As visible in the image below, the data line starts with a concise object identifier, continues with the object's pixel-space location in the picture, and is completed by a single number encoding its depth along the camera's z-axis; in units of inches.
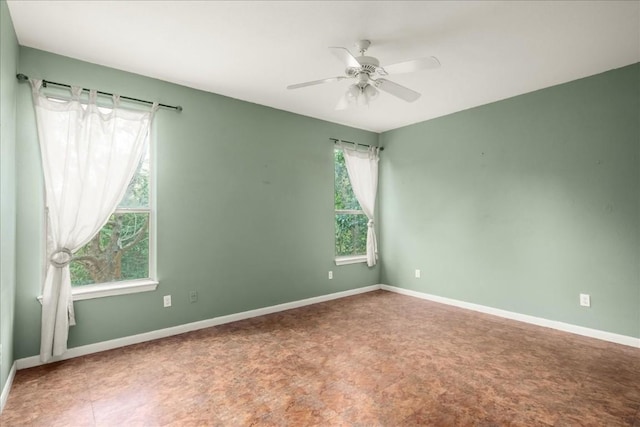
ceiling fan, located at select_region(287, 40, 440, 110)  91.4
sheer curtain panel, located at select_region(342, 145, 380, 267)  202.8
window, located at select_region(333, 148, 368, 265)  199.9
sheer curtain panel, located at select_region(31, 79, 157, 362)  106.6
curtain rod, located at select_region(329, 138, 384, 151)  193.6
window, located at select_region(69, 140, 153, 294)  120.3
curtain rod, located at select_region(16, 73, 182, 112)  104.2
